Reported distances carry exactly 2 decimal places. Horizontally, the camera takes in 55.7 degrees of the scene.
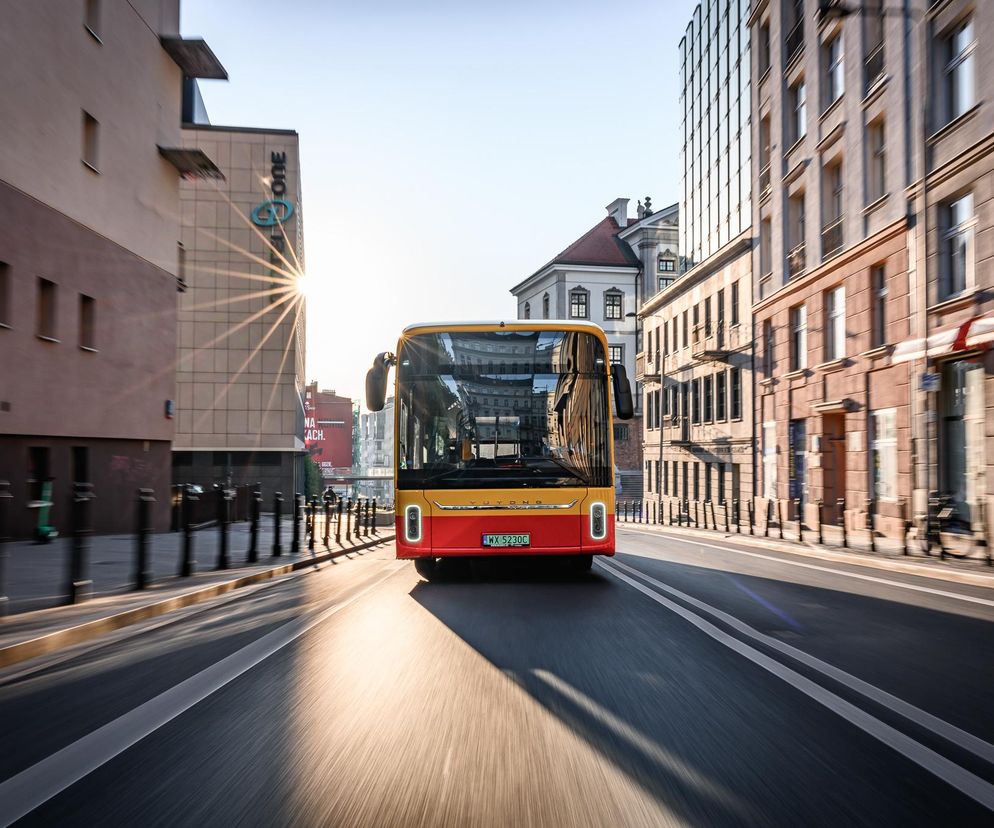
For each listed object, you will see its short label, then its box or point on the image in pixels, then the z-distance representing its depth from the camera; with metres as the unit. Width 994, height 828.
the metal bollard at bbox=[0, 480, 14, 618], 7.54
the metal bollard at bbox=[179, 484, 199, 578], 11.42
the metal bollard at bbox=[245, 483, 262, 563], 14.13
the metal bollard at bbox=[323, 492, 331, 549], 19.13
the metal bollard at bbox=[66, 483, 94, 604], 8.52
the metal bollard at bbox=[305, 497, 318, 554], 19.42
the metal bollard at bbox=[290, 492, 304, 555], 16.48
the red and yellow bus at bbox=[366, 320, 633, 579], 10.55
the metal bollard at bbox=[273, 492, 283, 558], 15.20
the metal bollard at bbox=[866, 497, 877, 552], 17.27
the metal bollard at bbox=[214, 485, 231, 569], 12.77
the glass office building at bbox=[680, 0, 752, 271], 35.44
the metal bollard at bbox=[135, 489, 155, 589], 9.91
